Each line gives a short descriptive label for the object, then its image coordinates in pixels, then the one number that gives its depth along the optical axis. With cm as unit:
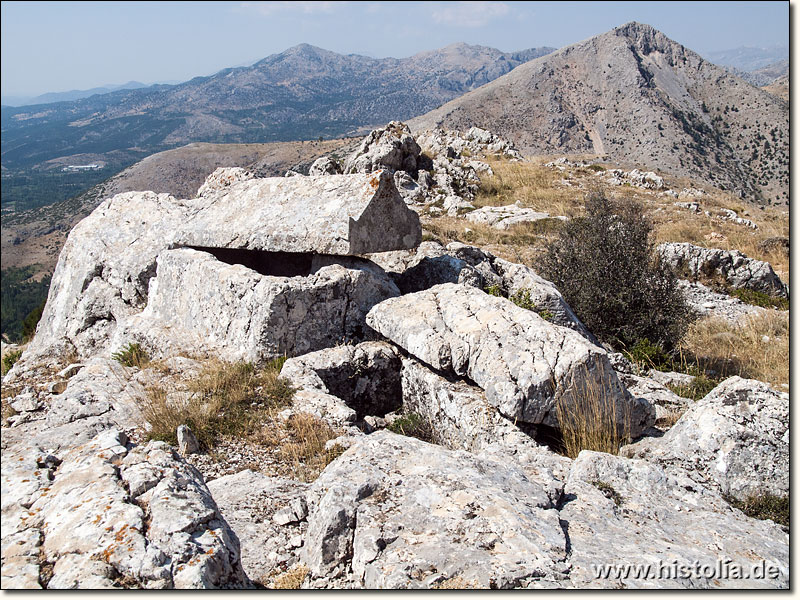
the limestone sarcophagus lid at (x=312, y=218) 728
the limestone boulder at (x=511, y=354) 513
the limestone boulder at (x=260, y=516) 340
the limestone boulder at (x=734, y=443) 427
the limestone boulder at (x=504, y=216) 1733
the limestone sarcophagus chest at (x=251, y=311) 673
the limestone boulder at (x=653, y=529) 289
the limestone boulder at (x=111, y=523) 256
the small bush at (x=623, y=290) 847
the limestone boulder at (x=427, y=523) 277
